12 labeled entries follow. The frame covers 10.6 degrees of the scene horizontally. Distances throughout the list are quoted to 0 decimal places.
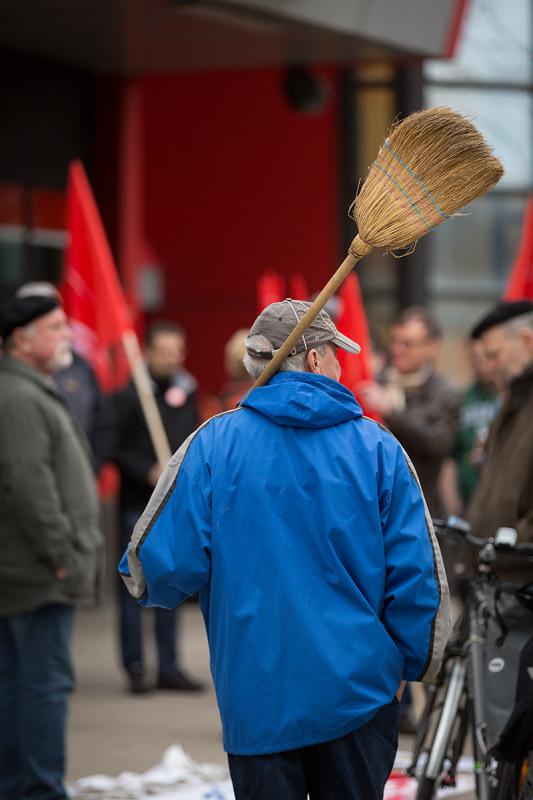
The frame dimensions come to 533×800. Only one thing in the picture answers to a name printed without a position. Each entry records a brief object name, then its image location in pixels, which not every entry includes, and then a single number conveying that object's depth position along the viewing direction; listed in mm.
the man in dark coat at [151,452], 17638
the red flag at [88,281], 17315
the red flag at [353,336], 16520
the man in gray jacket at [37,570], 11269
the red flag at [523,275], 18654
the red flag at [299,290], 19310
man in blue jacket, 7212
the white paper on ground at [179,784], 12504
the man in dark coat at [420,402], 15594
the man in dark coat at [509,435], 11269
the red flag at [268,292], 21371
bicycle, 9834
